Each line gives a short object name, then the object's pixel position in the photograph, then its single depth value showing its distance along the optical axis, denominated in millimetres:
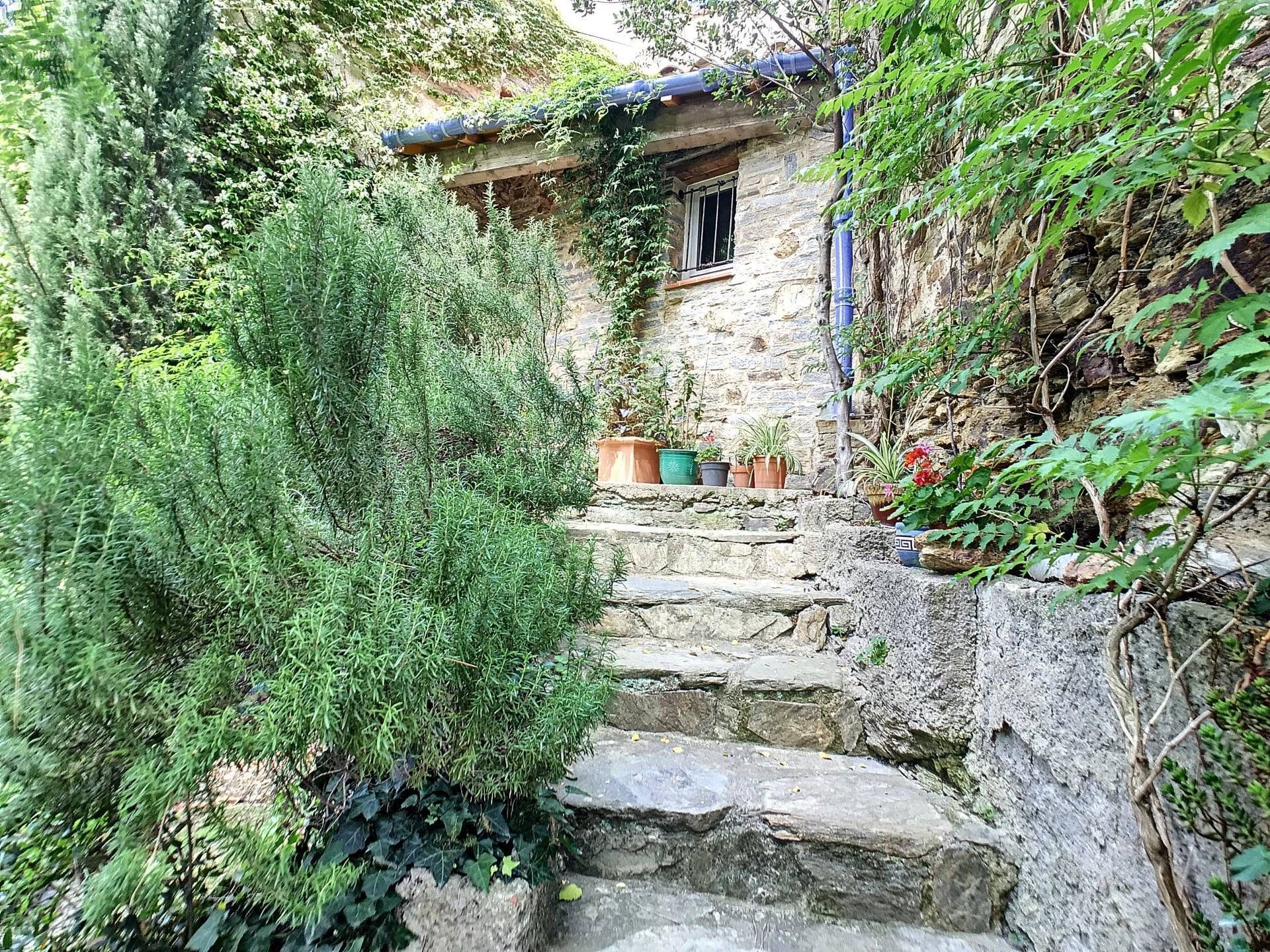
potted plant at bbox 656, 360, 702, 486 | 4504
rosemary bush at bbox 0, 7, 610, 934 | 804
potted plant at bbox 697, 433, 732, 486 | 3965
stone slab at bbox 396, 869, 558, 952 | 1015
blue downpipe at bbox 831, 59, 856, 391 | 3559
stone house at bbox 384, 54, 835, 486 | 4203
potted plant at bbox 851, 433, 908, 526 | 2221
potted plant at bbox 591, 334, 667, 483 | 4199
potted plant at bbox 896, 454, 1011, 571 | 1177
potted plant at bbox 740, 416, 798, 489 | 3982
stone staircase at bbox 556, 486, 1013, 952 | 1211
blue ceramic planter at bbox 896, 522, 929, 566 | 1765
